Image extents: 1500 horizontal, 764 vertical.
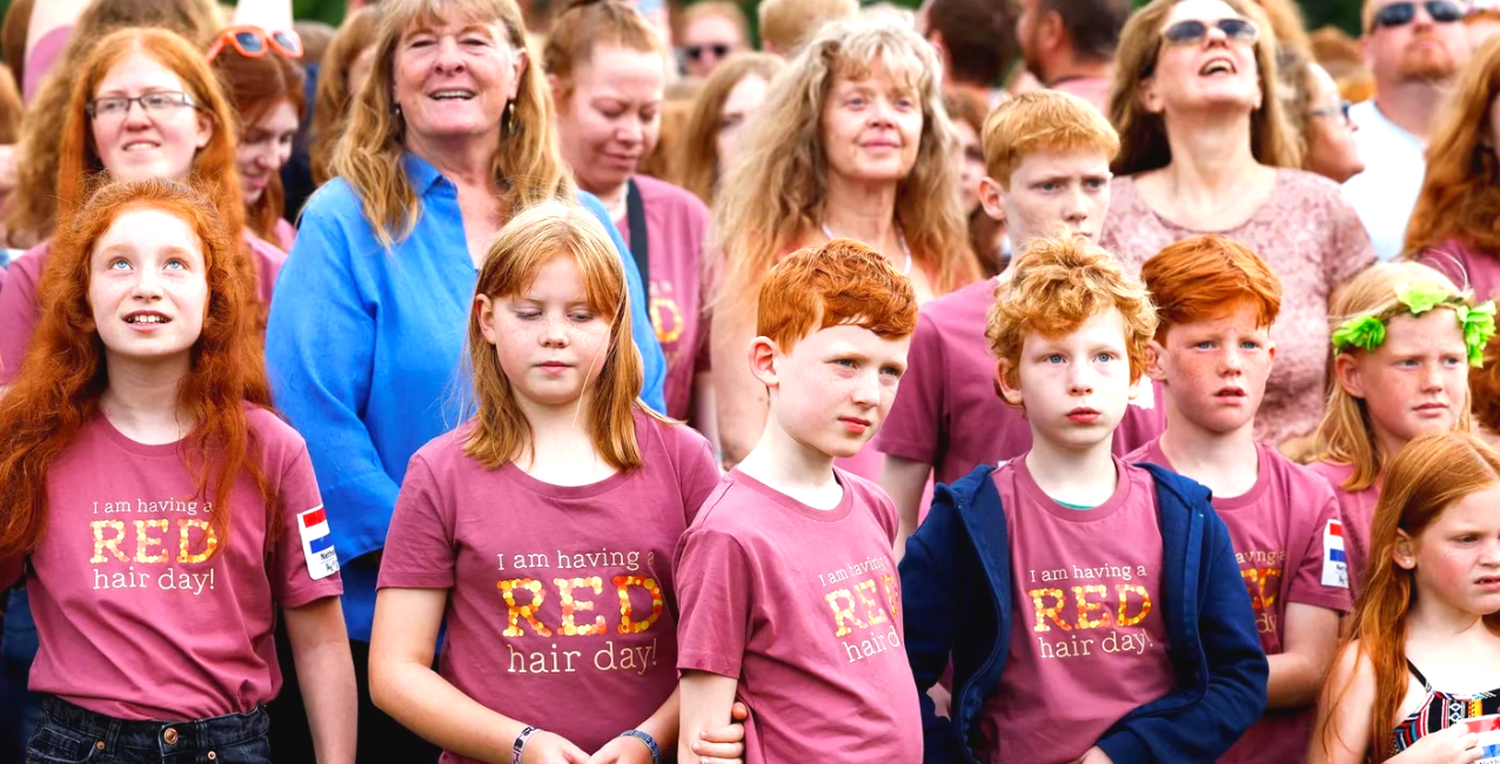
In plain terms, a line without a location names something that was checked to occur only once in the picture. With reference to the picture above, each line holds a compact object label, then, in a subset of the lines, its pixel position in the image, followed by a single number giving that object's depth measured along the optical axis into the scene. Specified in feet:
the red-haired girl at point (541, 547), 25.82
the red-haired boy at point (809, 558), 24.79
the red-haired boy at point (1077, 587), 26.71
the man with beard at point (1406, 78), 45.11
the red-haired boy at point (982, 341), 31.14
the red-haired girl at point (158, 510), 26.08
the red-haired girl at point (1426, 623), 28.45
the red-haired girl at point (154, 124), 33.81
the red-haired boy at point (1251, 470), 29.63
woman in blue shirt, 29.07
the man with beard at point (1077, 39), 45.62
